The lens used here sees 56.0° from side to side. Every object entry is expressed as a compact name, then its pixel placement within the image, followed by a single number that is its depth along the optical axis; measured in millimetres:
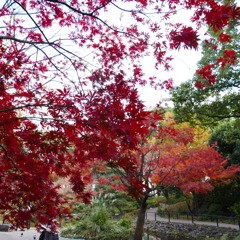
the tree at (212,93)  7903
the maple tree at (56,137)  2428
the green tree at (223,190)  13084
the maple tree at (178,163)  7885
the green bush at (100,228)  9031
